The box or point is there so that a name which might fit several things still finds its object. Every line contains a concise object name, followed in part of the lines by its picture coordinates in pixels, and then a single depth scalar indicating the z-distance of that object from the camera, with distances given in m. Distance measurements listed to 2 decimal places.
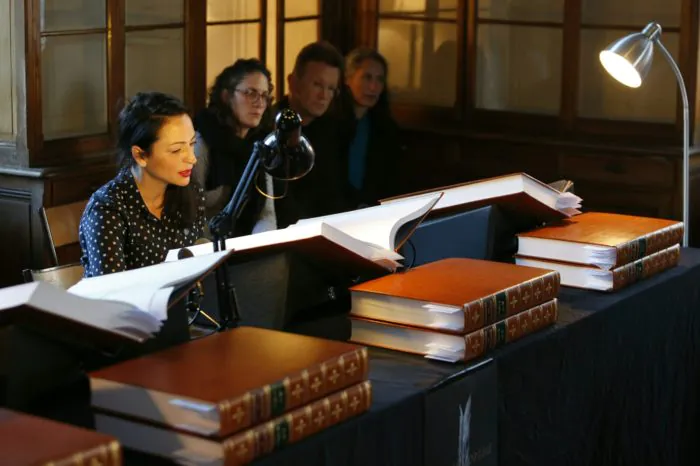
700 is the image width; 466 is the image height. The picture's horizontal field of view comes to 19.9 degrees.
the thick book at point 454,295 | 3.30
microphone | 3.40
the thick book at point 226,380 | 2.46
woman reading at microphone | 4.53
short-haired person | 7.62
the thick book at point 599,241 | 4.14
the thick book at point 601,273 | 4.15
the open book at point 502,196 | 4.23
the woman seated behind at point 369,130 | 8.72
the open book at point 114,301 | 2.56
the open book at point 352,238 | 3.35
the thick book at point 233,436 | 2.45
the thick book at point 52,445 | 2.14
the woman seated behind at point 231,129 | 6.46
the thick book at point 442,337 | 3.29
